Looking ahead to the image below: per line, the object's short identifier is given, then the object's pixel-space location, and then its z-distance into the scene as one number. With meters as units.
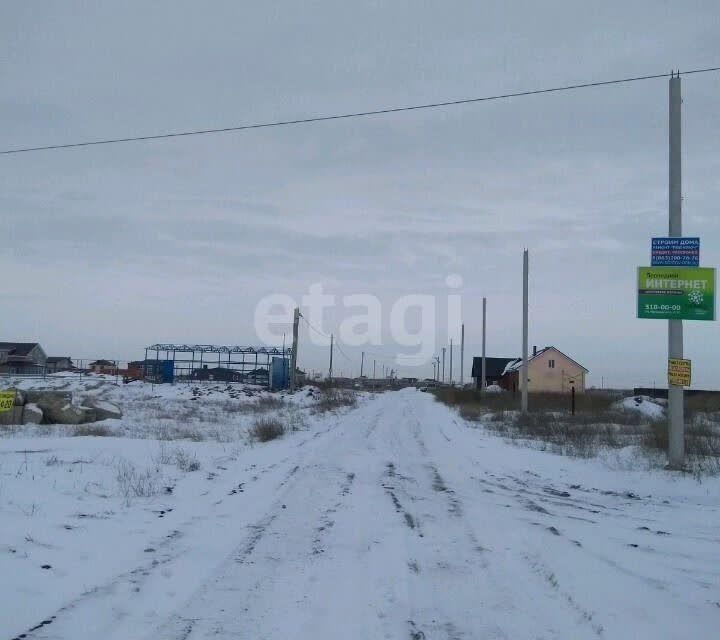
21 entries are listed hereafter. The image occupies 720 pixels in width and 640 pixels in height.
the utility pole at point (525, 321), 31.77
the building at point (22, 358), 87.00
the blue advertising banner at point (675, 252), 13.76
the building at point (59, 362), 112.29
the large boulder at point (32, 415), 23.08
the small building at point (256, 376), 92.44
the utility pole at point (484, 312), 46.56
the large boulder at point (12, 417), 22.75
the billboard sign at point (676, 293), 13.66
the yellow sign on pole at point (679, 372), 13.34
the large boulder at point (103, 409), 26.17
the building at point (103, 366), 98.39
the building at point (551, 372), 70.25
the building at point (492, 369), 86.69
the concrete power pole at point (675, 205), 13.63
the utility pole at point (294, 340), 50.62
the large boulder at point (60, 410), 23.97
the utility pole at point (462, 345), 64.75
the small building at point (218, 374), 97.75
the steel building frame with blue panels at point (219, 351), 78.00
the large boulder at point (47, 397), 24.69
